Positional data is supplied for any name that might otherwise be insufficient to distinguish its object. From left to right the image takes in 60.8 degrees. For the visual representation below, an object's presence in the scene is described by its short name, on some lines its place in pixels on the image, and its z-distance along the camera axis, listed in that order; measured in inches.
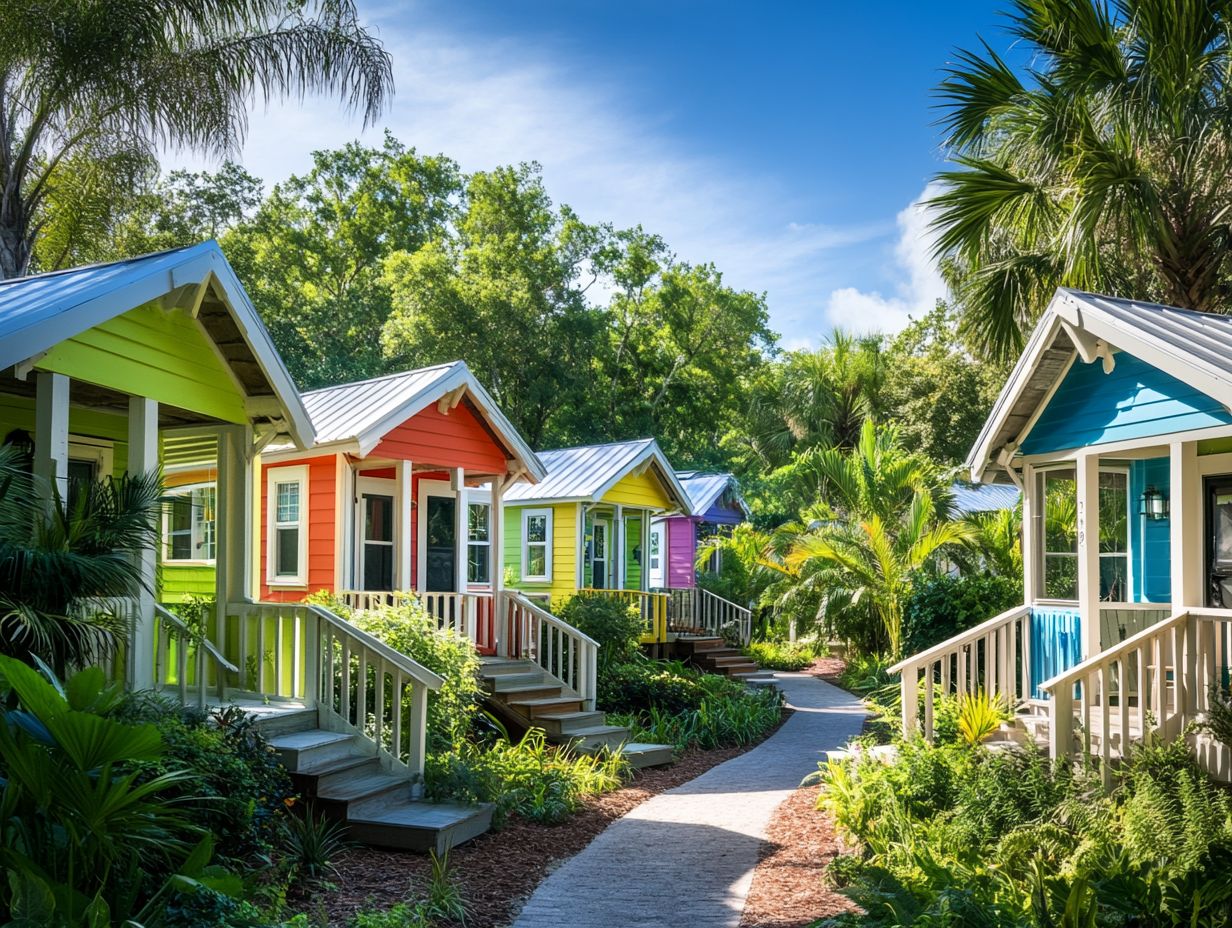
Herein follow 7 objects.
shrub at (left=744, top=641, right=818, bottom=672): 939.3
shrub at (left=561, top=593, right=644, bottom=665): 656.4
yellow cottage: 837.8
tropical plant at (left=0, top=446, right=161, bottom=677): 234.5
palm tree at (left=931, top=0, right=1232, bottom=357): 445.1
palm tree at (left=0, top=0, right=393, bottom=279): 566.3
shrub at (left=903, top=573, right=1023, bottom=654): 617.6
